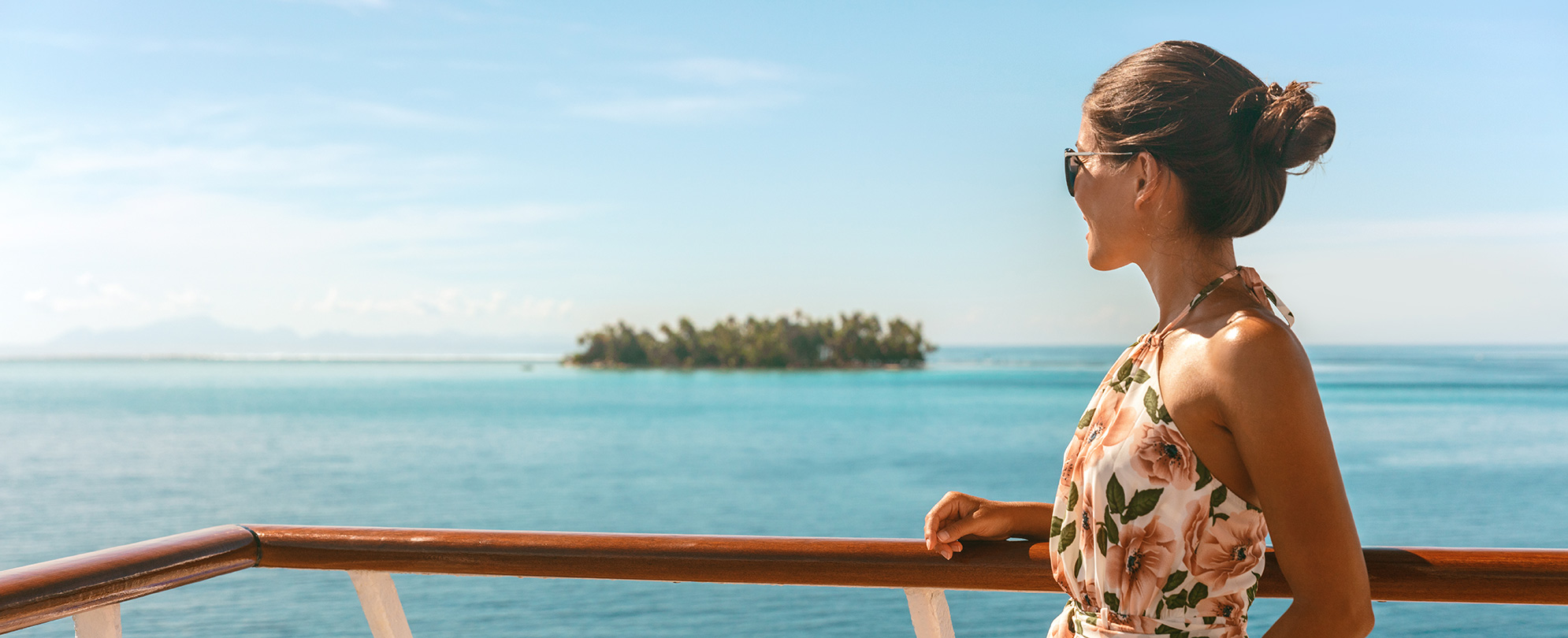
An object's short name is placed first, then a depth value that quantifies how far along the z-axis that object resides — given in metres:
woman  0.94
